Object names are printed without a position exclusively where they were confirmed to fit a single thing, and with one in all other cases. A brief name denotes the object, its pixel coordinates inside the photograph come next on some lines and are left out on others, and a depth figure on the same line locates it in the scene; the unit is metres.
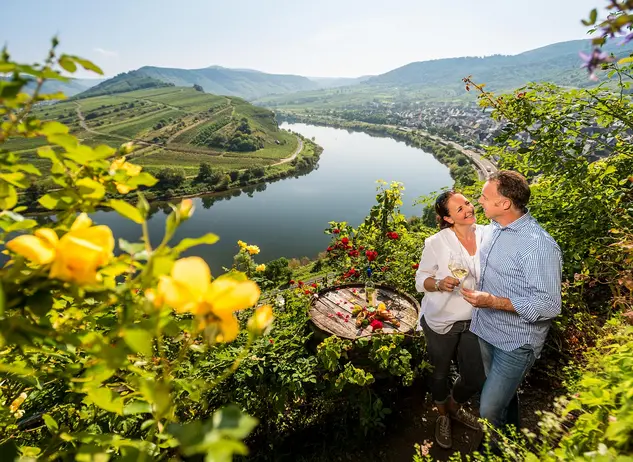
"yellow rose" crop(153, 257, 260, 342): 0.47
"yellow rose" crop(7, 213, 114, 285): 0.48
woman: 2.48
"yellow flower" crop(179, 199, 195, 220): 0.53
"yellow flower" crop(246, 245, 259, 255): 3.93
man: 2.01
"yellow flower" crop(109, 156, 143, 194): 0.74
